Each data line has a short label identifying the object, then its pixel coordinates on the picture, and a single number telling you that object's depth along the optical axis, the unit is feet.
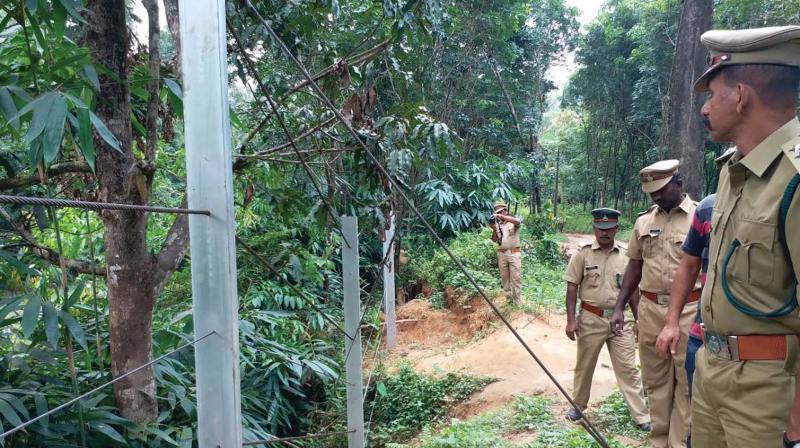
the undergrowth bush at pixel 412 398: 15.17
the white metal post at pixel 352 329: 8.59
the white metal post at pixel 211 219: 3.58
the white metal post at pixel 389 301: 19.01
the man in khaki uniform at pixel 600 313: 11.53
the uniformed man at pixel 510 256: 22.62
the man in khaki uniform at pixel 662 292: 9.20
